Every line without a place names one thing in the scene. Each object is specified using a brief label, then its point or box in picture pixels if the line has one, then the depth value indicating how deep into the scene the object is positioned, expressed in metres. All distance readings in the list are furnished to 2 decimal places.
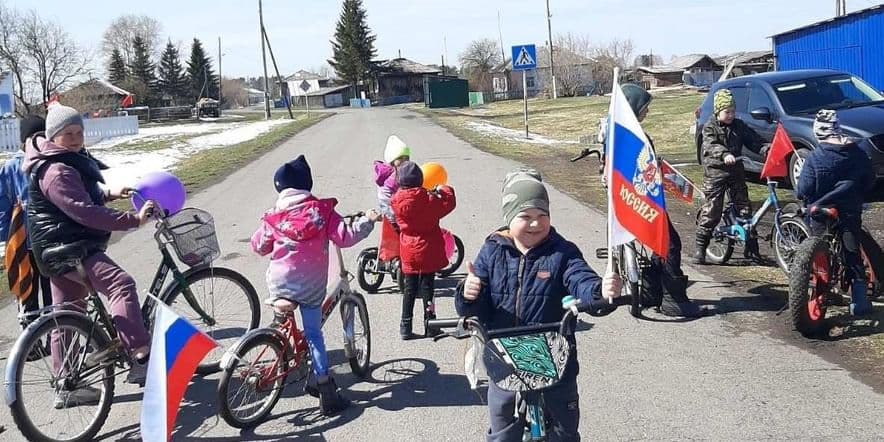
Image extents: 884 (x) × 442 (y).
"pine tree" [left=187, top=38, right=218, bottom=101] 94.80
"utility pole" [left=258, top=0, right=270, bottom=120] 55.59
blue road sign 22.08
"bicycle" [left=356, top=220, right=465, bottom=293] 7.49
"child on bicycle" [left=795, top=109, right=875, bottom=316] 5.92
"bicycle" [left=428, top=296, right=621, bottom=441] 3.02
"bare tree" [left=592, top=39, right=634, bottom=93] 81.81
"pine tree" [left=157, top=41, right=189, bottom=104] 89.12
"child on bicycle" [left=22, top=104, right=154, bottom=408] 4.66
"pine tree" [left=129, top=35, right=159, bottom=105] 84.31
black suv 10.79
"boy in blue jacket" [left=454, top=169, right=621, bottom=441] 3.28
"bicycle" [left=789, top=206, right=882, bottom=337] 5.58
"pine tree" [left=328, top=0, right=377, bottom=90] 97.46
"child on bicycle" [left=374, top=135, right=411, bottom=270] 6.92
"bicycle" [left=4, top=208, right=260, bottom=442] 4.34
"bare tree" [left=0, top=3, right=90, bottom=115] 58.78
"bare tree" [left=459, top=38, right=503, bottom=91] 101.50
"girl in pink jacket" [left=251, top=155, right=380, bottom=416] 4.69
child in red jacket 6.00
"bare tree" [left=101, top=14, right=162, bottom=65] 87.31
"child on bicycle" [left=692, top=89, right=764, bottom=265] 7.47
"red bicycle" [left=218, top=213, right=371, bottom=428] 4.45
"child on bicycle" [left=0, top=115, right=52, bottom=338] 5.57
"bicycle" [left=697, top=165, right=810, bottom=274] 7.06
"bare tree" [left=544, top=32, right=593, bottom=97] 78.88
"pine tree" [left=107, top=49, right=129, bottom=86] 84.75
